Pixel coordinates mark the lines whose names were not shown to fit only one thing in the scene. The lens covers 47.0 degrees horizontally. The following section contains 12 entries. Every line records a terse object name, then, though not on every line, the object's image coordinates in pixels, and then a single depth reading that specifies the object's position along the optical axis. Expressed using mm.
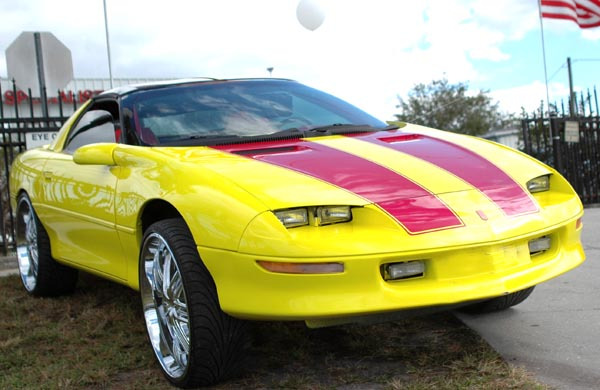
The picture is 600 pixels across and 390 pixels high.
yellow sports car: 2467
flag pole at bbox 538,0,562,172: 11680
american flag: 13656
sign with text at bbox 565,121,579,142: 11586
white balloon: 10406
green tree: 42312
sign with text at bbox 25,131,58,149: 7332
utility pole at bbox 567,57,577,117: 18172
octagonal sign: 8094
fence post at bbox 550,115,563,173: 11680
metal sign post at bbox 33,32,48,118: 8102
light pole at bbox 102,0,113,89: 17653
